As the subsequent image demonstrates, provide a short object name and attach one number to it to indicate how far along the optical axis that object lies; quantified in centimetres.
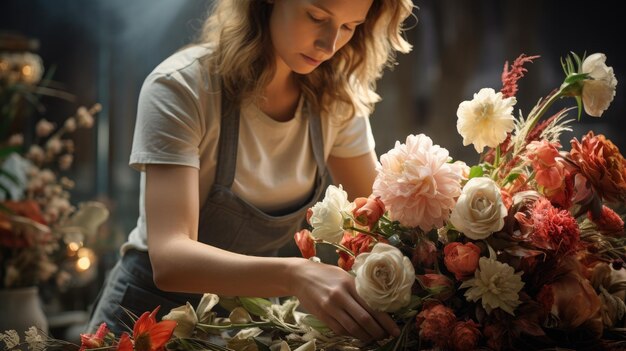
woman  116
